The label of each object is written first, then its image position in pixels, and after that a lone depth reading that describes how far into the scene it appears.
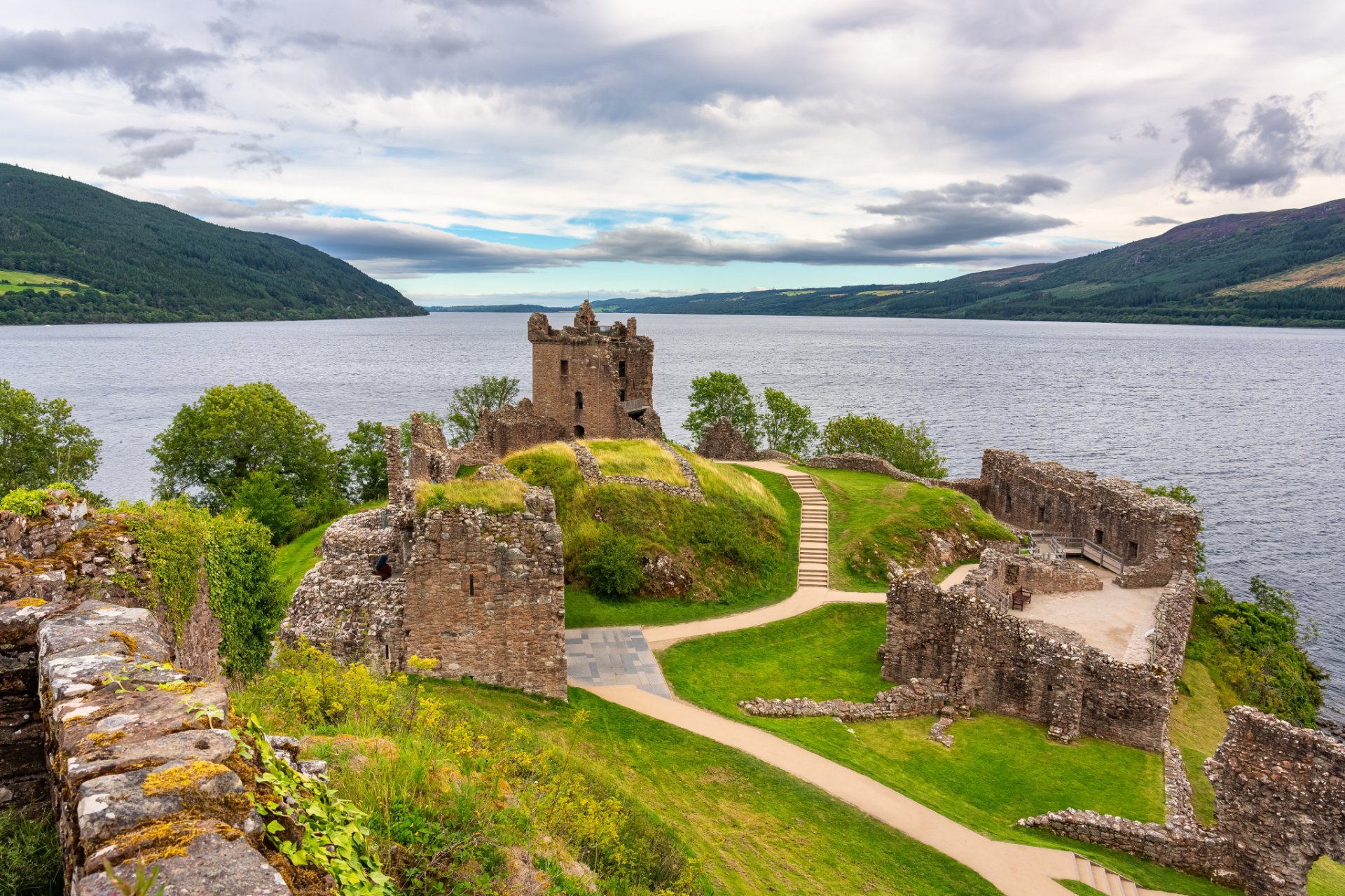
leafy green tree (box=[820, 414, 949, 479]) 66.88
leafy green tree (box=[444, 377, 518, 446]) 81.00
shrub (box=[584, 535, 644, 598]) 29.42
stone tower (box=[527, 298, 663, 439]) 49.38
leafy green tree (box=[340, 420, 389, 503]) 59.31
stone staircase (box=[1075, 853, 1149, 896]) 16.64
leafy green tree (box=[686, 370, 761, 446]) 76.56
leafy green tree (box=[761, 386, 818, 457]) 77.25
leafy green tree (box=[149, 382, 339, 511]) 52.03
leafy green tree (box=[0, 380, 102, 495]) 45.16
